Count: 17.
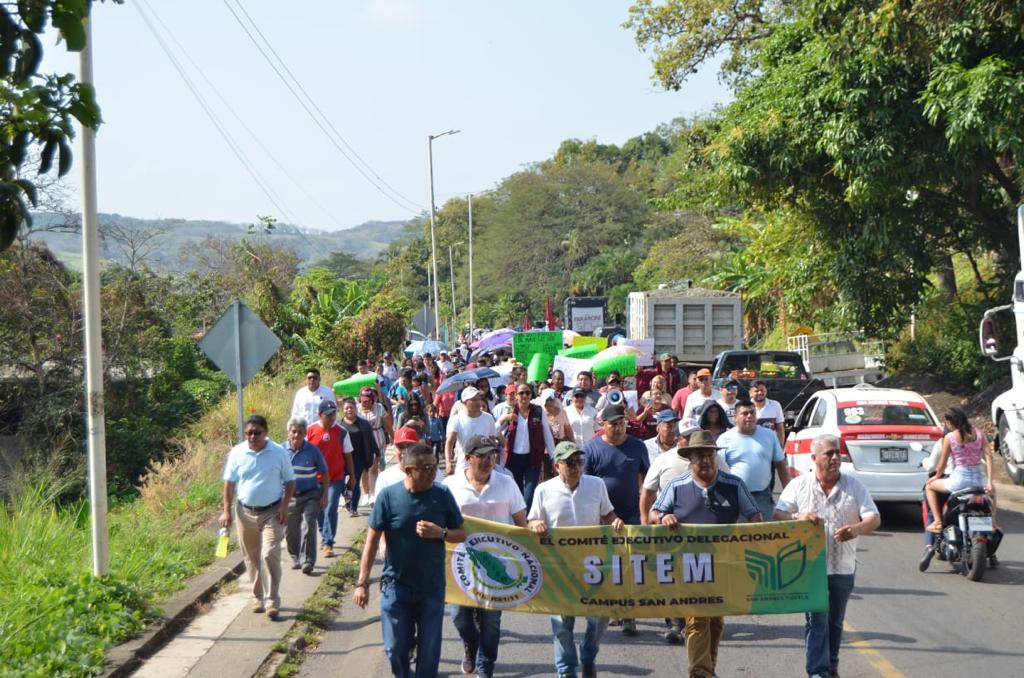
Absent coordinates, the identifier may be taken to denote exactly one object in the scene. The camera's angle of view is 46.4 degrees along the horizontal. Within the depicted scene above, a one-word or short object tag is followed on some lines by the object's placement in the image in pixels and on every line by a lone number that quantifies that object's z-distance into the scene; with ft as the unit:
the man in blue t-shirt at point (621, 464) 30.14
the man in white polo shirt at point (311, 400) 51.06
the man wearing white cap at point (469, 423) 41.70
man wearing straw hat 24.79
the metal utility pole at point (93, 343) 32.73
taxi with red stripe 46.06
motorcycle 36.47
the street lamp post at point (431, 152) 171.73
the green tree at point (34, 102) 15.19
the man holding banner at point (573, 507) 25.84
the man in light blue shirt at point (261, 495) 33.76
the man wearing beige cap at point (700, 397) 46.50
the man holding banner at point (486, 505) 26.32
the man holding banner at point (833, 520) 24.68
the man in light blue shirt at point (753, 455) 32.14
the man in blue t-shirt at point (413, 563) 22.76
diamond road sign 41.98
